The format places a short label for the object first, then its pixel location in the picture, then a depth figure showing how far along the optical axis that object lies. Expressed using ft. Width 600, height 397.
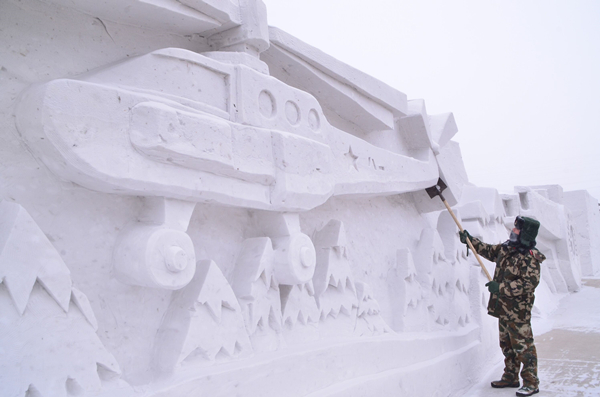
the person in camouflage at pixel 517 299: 10.08
